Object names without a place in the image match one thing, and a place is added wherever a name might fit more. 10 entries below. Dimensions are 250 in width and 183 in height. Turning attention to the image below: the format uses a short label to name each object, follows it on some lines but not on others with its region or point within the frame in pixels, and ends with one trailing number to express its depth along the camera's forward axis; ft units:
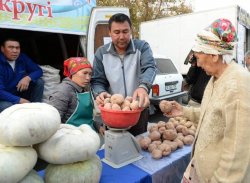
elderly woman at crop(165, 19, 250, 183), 4.91
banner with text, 11.25
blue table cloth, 6.30
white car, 21.86
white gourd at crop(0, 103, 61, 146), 4.41
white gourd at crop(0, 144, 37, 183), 4.24
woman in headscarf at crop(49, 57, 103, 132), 8.18
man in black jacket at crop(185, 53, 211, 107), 14.38
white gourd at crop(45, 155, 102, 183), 5.02
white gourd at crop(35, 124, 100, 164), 4.89
